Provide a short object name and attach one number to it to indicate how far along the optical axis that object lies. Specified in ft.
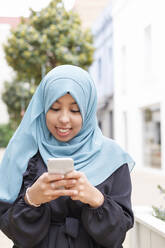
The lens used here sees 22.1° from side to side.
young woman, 5.47
